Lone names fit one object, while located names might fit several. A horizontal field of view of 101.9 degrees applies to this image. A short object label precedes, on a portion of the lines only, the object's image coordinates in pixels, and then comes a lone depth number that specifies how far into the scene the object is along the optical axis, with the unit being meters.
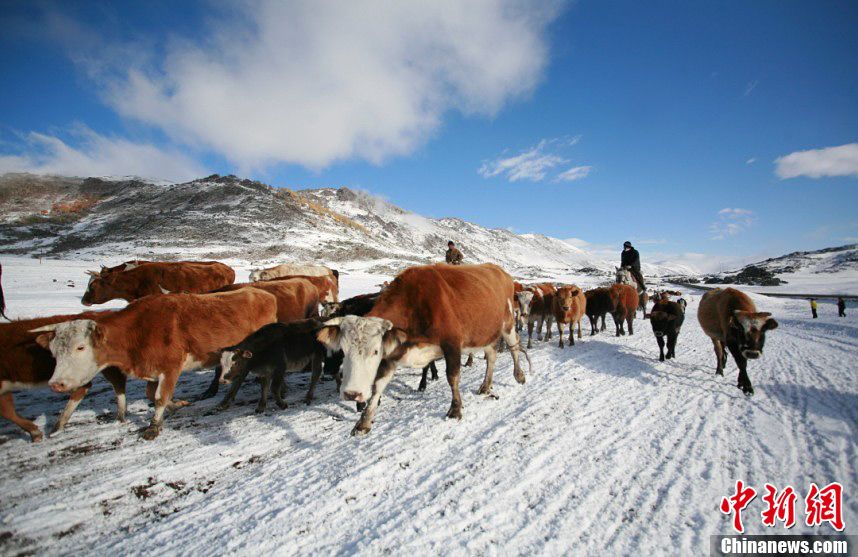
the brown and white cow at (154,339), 4.25
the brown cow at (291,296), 7.95
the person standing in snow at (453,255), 11.66
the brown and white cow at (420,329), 3.92
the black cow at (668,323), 8.35
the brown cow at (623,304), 12.23
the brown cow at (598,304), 12.22
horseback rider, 14.99
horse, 14.65
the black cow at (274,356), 5.26
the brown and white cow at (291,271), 14.42
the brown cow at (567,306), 10.16
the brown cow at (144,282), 9.79
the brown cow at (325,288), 12.15
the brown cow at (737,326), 5.90
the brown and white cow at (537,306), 11.06
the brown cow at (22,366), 4.38
